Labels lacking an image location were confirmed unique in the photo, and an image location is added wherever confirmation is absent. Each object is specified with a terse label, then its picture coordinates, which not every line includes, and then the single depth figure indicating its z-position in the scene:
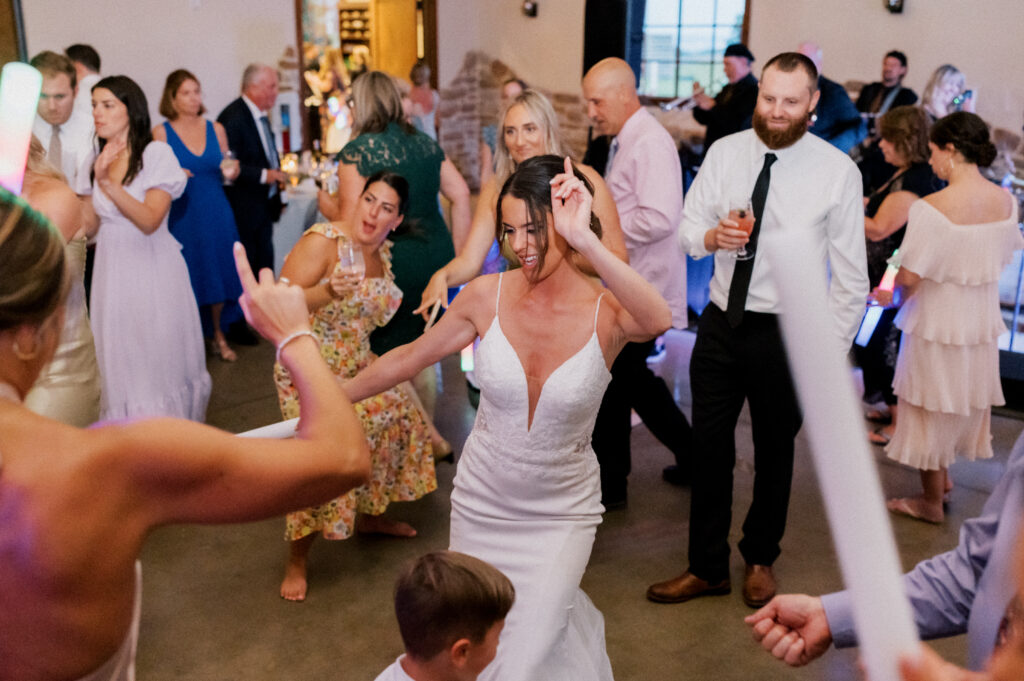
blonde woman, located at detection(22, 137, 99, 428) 2.60
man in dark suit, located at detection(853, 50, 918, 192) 6.57
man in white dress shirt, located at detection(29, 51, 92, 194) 4.52
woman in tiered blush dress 3.51
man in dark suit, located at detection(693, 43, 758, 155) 6.38
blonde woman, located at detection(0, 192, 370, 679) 0.99
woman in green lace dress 3.71
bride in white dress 2.27
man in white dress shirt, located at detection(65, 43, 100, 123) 5.40
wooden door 10.54
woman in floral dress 3.08
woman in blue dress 5.40
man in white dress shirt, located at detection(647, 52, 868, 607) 2.84
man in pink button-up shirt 3.56
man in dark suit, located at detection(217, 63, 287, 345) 5.80
